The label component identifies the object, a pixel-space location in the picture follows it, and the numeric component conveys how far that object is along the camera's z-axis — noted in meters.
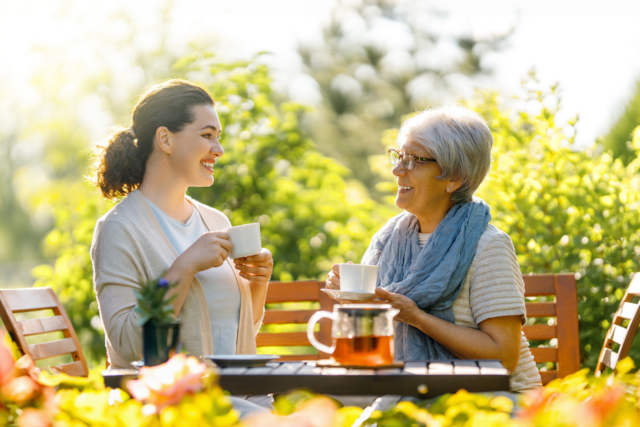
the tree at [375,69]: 18.09
